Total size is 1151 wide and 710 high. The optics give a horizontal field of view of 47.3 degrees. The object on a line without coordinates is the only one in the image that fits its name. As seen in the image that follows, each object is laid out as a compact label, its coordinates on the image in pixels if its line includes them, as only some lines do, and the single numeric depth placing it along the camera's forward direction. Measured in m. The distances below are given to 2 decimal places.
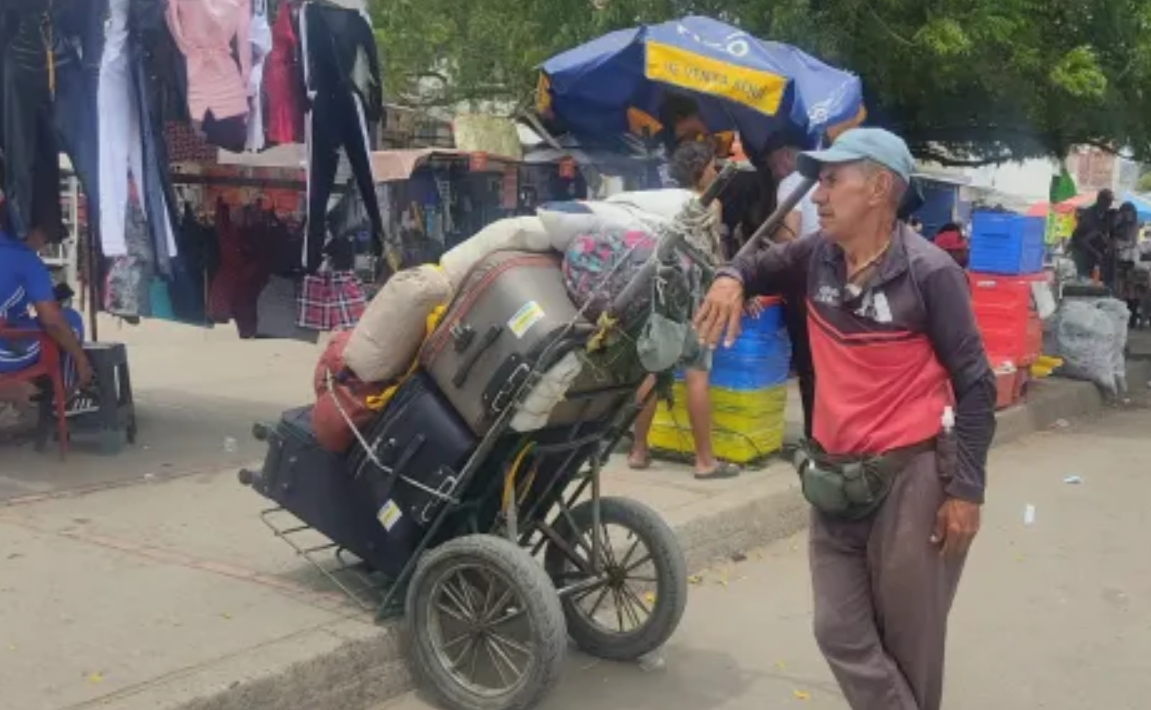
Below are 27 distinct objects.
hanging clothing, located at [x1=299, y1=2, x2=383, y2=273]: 6.52
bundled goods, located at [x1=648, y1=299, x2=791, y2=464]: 7.36
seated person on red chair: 6.56
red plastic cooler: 9.96
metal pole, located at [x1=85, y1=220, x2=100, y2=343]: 7.15
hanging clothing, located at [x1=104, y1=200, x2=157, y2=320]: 7.02
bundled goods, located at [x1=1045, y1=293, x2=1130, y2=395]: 11.80
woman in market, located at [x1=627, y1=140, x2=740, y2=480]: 6.76
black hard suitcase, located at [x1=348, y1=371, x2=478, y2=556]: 4.16
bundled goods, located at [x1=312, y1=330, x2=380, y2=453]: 4.33
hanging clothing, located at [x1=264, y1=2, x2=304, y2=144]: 6.46
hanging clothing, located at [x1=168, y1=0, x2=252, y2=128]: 6.06
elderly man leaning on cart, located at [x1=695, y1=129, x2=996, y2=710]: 3.23
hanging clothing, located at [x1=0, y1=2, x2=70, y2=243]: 6.29
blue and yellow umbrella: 7.79
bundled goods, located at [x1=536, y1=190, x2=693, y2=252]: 4.08
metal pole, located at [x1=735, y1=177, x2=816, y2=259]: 3.58
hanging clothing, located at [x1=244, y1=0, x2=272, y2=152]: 6.26
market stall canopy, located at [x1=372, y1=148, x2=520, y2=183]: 9.12
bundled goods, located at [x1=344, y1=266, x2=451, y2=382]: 4.15
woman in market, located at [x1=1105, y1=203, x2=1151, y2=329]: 19.61
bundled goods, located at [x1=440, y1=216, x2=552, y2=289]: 4.18
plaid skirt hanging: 7.38
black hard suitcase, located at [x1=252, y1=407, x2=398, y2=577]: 4.47
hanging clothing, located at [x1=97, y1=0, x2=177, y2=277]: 6.07
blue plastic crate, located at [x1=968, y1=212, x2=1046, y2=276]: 9.95
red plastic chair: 6.57
